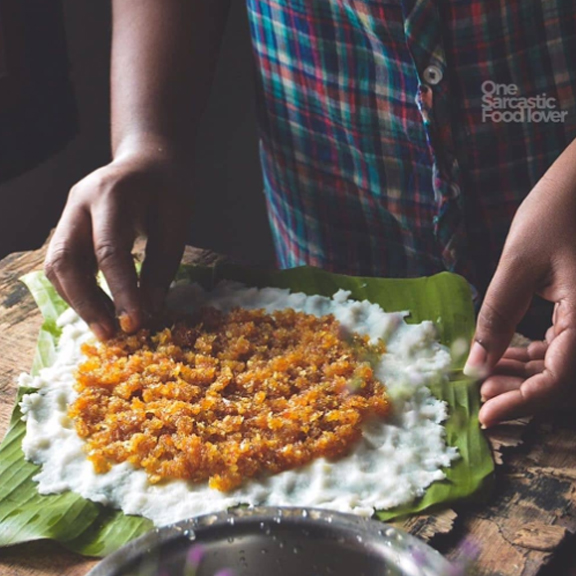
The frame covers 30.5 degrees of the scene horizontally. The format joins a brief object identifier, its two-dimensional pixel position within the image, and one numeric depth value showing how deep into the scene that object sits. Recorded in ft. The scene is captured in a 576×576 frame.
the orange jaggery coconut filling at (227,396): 1.82
